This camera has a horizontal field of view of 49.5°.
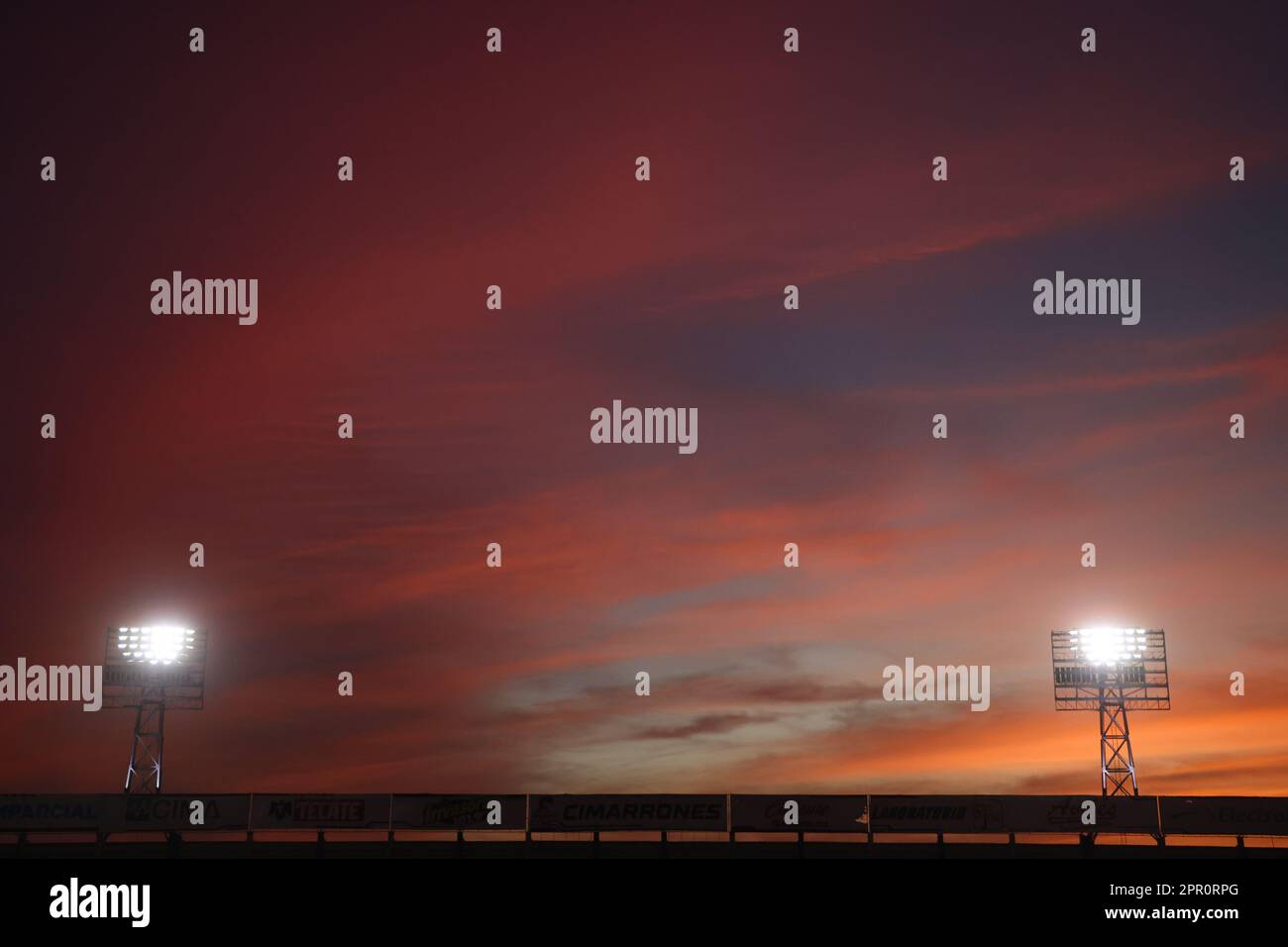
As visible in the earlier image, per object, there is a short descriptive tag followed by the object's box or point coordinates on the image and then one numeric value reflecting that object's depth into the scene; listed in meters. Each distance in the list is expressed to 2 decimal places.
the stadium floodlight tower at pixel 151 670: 69.00
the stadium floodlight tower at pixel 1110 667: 69.50
